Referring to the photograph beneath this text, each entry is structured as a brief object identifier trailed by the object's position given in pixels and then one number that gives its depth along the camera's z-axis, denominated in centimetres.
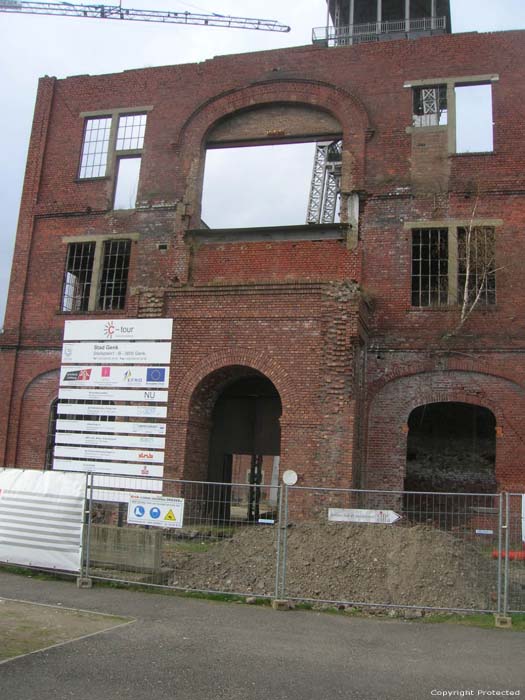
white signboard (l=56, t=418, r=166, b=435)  1571
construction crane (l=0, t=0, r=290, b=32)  3938
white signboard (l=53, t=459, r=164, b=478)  1562
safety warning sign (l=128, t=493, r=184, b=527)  982
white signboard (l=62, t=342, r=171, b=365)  1595
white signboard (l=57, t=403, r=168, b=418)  1573
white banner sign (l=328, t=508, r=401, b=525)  948
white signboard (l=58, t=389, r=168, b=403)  1577
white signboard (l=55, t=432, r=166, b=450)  1570
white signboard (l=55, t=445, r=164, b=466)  1566
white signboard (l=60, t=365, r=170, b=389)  1584
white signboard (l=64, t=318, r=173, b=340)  1599
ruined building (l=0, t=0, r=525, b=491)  1536
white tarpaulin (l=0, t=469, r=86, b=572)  1003
